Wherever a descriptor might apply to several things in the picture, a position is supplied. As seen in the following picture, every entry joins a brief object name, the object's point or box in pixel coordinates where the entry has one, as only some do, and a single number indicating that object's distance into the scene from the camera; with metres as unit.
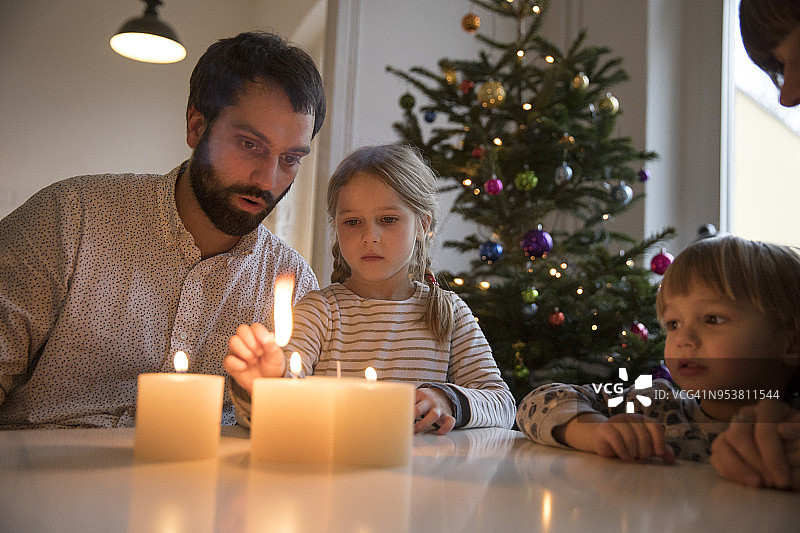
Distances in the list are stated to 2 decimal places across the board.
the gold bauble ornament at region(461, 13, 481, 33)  1.94
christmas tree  1.74
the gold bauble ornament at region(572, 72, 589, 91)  1.87
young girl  1.14
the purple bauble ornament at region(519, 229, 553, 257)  1.75
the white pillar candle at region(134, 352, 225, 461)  0.53
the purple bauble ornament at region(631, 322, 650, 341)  1.58
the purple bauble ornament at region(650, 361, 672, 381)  1.13
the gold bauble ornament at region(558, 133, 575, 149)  1.86
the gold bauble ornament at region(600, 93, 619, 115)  1.85
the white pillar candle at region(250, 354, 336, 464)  0.52
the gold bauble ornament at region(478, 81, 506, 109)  1.87
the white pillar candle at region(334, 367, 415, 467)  0.52
